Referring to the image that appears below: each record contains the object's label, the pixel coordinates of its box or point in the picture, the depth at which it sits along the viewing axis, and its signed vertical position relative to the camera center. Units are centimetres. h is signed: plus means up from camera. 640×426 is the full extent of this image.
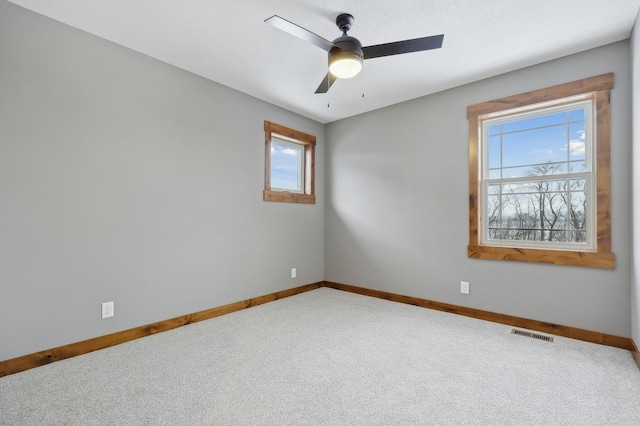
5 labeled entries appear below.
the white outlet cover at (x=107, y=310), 251 -81
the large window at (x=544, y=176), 260 +36
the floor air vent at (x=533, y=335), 268 -111
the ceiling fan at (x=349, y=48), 191 +110
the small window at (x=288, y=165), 395 +68
